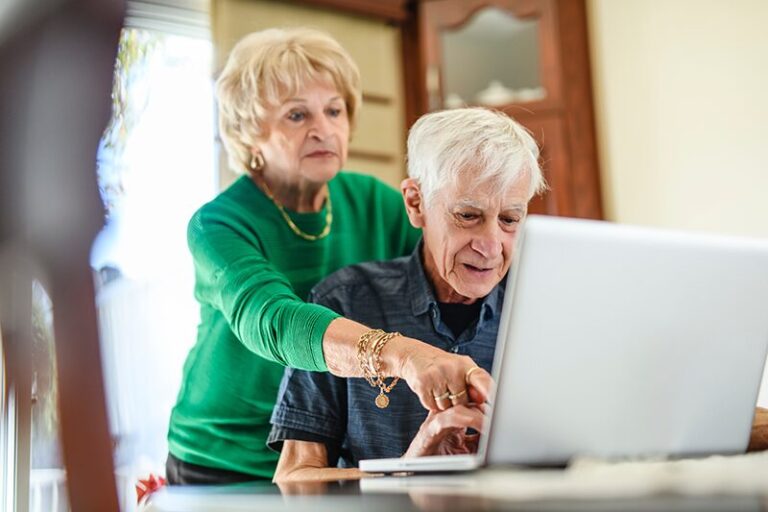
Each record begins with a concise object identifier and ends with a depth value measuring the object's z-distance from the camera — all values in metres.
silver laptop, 0.83
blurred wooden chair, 0.57
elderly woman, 1.48
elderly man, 1.32
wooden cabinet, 3.04
